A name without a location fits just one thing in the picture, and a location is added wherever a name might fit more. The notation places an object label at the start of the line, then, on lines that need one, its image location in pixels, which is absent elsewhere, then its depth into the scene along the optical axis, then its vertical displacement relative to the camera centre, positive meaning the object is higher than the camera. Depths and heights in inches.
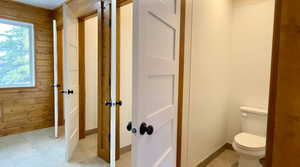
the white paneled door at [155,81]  35.0 -1.3
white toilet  72.1 -29.2
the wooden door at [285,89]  28.1 -2.1
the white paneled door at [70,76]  84.8 -0.9
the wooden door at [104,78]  85.5 -1.7
